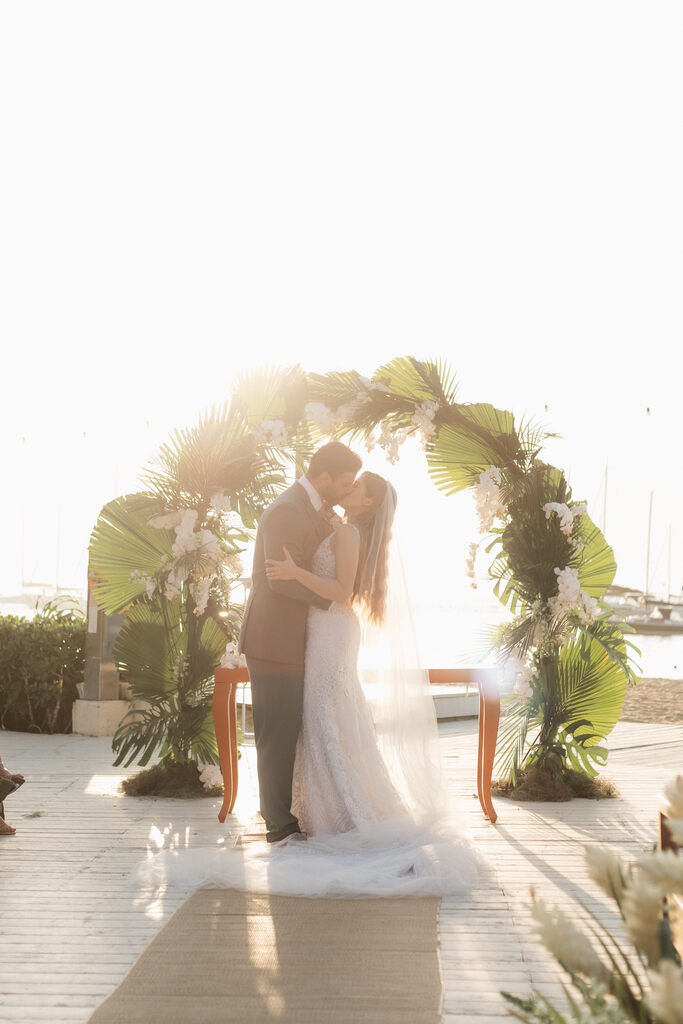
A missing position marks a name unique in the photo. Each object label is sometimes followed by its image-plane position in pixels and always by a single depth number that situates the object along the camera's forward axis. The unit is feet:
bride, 16.14
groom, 18.53
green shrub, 34.28
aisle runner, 10.91
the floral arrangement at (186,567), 23.20
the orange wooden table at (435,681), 21.84
